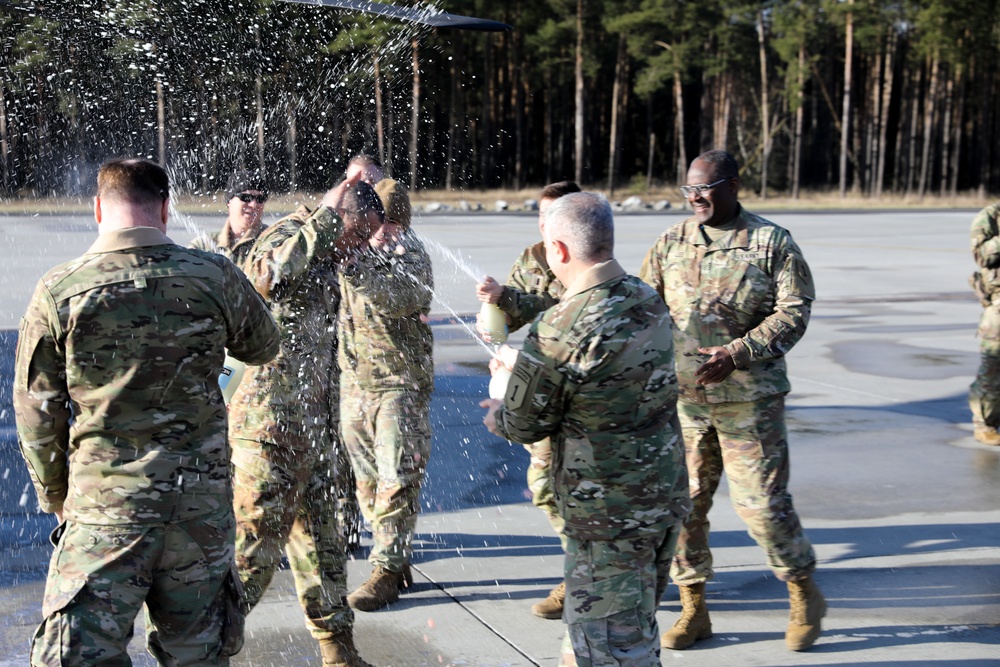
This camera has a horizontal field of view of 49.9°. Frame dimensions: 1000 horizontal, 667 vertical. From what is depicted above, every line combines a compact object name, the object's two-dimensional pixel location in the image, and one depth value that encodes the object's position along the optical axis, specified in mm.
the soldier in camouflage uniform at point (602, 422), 3125
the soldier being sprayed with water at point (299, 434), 3877
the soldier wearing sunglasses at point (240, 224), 4395
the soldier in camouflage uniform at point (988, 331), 7656
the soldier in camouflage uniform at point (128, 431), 2840
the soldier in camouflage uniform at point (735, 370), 4293
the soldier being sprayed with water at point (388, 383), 4816
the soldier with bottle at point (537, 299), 4617
